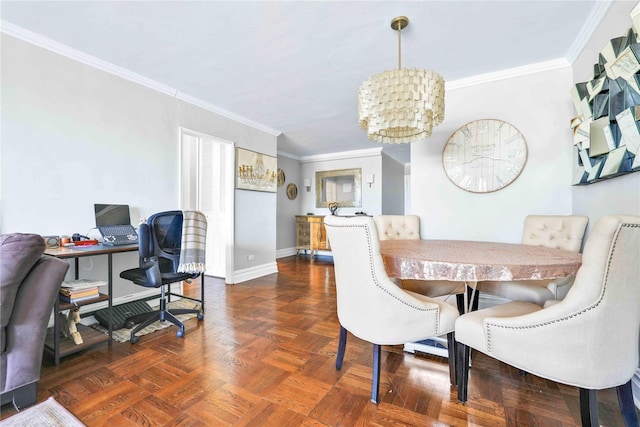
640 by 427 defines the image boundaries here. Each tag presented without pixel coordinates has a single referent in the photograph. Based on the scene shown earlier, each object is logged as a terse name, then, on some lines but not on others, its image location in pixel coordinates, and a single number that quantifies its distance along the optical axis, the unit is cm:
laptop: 233
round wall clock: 265
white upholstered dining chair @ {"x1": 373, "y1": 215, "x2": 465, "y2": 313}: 268
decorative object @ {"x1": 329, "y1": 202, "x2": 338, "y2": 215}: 588
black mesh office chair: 211
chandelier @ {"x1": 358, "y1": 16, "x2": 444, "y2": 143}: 173
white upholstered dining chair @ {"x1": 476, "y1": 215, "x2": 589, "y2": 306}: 183
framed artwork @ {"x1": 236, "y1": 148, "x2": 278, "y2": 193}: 394
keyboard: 230
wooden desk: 177
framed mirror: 591
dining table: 126
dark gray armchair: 128
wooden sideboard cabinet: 567
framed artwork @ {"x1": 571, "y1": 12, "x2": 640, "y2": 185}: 149
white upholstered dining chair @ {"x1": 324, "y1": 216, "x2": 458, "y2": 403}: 135
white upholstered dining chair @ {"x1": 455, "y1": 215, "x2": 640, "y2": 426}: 93
